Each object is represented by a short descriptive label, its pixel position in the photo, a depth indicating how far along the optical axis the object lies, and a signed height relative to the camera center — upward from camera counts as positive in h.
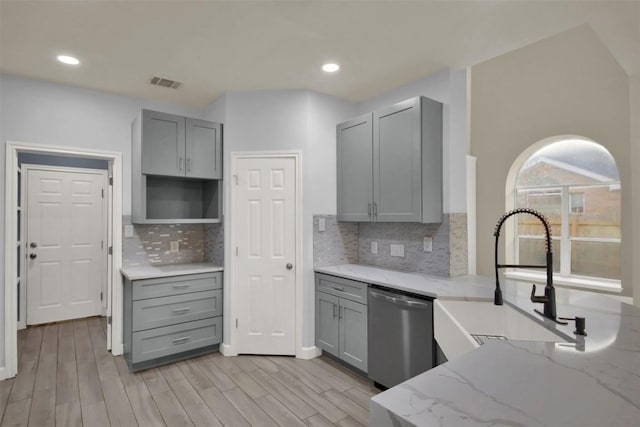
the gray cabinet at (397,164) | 2.79 +0.47
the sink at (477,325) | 1.52 -0.59
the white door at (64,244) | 4.22 -0.37
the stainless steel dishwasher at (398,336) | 2.33 -0.88
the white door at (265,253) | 3.36 -0.37
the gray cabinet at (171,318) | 3.03 -0.97
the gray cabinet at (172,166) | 3.26 +0.50
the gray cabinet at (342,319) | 2.86 -0.94
